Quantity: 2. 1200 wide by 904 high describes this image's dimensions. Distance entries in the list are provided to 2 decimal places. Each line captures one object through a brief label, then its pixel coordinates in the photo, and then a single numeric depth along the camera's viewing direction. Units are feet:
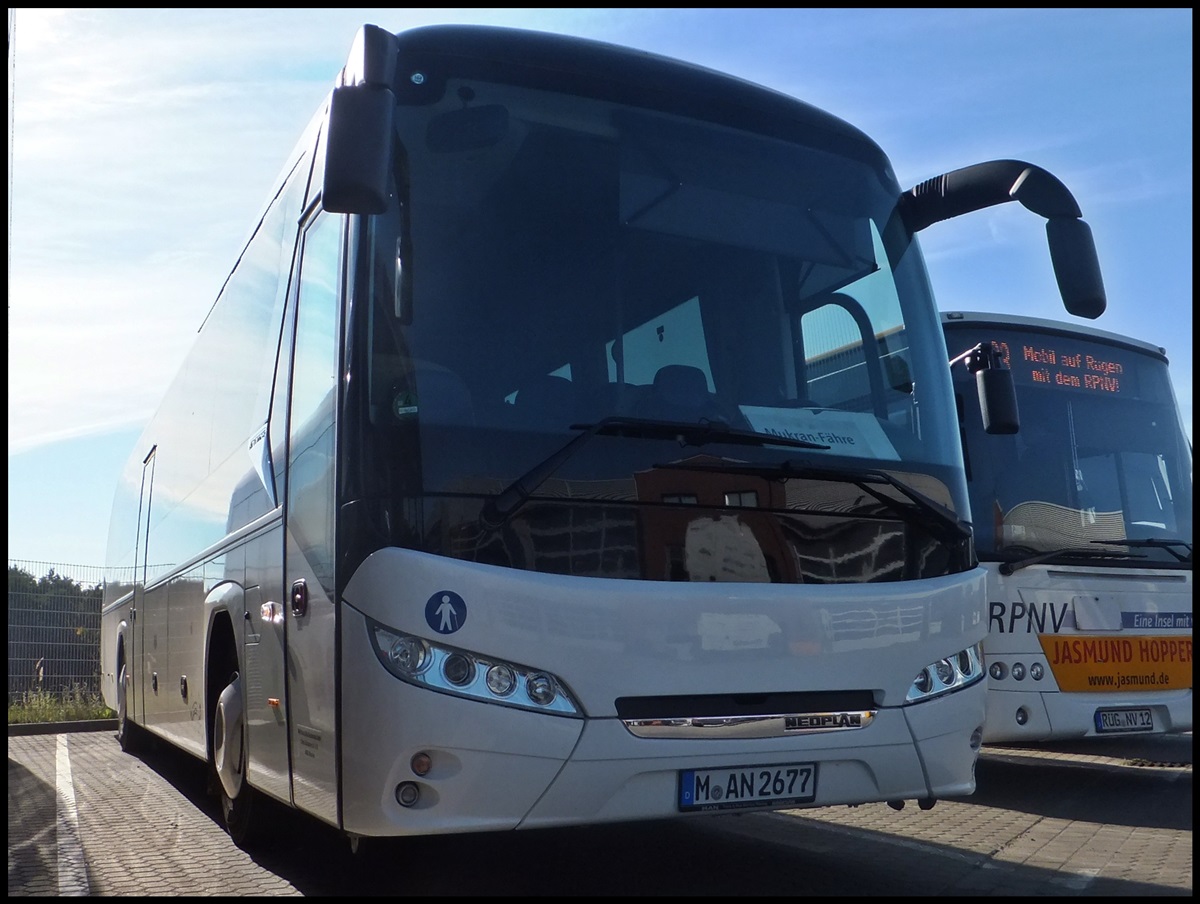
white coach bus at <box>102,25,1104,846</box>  14.61
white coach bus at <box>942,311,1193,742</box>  27.71
